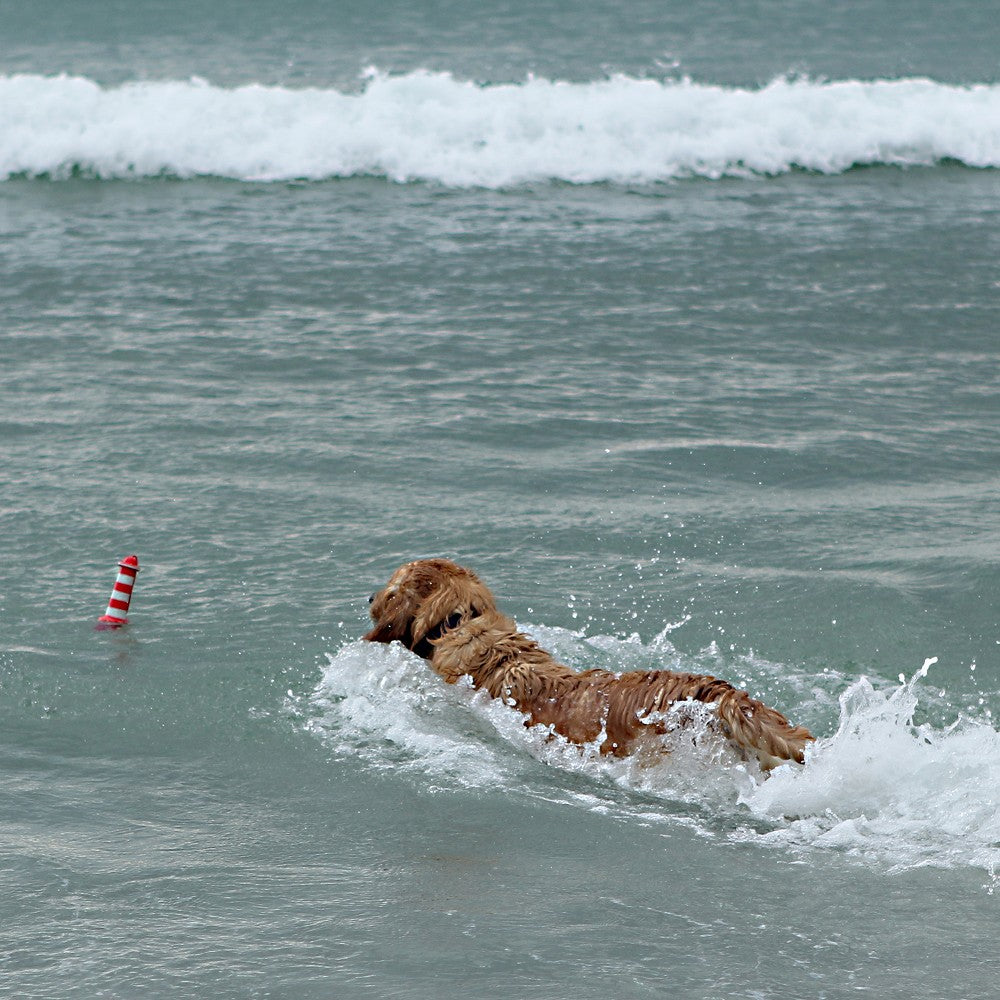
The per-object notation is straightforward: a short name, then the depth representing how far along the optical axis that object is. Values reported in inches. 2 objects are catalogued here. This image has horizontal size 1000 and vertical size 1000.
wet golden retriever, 465.1
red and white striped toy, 617.3
